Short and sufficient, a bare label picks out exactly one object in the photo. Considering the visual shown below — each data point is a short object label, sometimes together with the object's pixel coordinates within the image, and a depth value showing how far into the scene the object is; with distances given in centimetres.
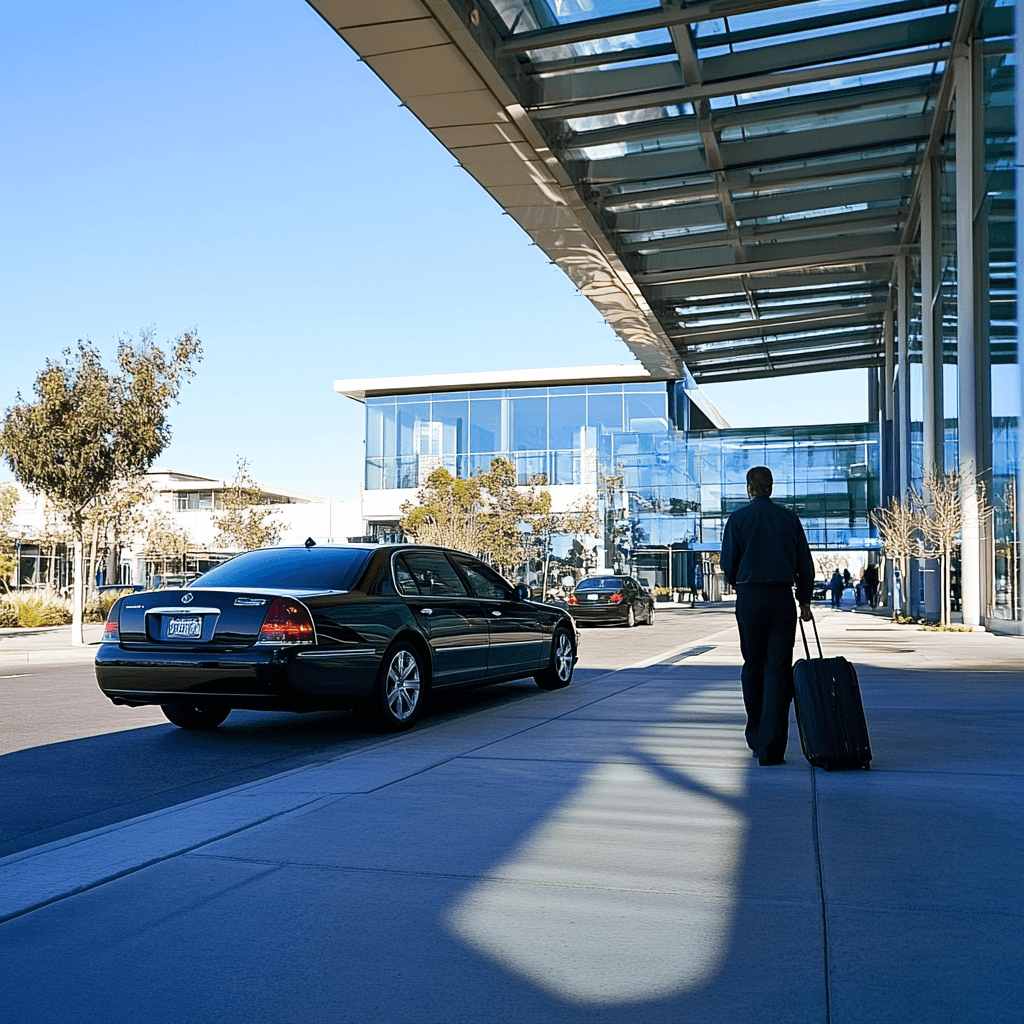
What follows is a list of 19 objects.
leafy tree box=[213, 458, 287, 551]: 4467
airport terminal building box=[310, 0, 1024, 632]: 1981
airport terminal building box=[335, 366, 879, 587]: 5441
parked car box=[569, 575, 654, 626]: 3066
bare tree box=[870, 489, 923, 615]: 2998
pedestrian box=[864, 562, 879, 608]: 4766
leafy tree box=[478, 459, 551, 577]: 4991
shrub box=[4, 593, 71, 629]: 2969
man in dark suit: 704
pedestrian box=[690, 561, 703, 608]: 5438
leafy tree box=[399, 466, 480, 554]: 4784
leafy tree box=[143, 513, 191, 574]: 5188
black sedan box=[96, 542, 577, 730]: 838
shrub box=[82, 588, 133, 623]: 3055
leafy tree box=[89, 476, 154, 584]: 2597
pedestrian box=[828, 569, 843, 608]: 5281
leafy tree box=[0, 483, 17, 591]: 3932
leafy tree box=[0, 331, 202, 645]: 2086
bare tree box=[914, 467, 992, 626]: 2491
